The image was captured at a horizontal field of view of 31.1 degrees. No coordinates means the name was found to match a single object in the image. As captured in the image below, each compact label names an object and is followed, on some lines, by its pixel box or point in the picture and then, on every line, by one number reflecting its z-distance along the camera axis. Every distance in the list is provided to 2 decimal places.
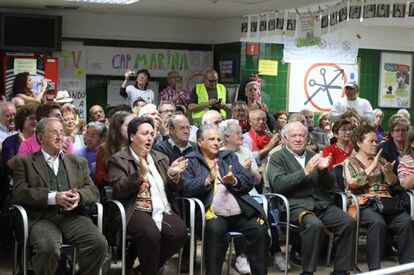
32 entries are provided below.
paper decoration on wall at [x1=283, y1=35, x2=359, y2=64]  11.88
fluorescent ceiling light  9.64
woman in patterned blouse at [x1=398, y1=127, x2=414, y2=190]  6.00
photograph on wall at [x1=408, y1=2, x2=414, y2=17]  8.02
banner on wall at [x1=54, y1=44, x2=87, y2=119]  11.19
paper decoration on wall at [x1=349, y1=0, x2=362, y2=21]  8.46
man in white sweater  9.89
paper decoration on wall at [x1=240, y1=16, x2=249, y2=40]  11.03
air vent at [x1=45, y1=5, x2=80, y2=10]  10.59
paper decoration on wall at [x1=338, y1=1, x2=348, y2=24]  8.67
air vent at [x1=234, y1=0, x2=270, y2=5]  9.22
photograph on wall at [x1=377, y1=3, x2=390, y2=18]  8.15
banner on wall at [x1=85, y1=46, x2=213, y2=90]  11.38
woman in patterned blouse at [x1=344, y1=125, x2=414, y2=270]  5.76
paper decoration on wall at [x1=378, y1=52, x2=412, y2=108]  12.86
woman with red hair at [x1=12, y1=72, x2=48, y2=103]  9.38
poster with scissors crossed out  12.16
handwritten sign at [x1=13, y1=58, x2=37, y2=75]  10.76
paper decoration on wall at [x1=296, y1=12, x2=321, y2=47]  9.48
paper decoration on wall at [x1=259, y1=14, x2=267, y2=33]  10.45
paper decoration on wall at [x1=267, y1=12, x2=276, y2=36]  10.20
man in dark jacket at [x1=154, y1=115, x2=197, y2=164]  5.88
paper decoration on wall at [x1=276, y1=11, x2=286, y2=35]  10.07
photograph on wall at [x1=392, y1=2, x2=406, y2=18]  8.10
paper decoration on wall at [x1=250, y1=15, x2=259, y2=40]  10.74
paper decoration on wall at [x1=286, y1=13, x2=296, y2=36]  9.96
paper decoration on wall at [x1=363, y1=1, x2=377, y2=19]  8.27
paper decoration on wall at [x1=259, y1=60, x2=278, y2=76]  11.62
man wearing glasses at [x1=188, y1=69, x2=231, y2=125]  9.33
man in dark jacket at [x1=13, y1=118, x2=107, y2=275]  4.61
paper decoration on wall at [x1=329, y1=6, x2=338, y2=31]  8.96
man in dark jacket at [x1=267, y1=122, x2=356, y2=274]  5.48
